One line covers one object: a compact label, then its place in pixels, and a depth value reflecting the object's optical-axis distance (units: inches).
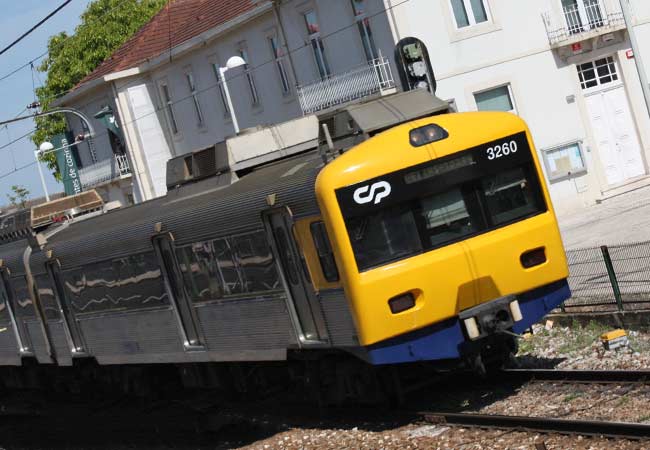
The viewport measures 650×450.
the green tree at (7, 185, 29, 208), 3459.6
